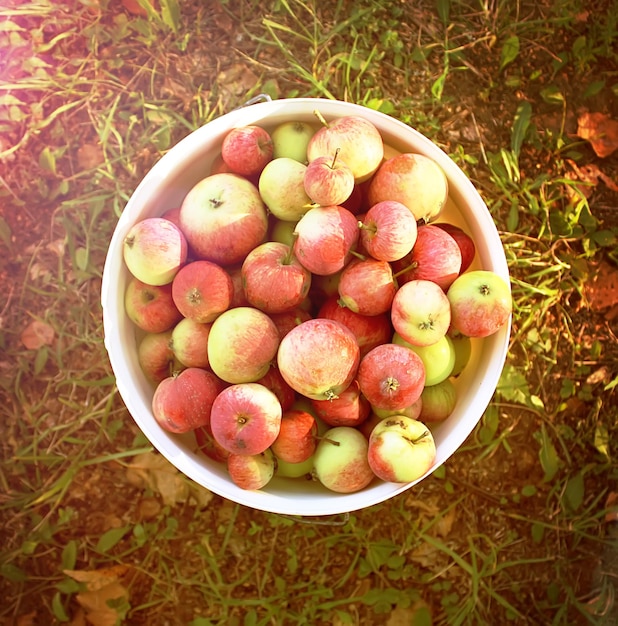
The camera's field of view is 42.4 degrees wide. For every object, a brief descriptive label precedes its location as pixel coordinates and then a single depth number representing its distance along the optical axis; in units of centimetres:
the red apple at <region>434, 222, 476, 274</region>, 60
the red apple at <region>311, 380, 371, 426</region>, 57
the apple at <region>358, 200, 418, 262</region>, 54
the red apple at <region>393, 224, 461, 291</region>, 56
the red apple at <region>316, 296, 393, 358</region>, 57
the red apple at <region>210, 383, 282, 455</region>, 54
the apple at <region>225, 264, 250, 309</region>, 58
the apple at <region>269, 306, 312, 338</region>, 57
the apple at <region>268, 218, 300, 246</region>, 59
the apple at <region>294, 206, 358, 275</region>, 54
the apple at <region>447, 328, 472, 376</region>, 59
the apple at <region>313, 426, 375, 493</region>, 57
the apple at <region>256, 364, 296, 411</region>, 57
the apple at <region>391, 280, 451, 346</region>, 54
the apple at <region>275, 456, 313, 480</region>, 60
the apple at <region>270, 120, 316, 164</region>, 60
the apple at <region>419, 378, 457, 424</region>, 59
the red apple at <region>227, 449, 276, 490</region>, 56
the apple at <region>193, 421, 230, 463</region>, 60
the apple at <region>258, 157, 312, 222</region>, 57
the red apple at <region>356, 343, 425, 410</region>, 54
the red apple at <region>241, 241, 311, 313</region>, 55
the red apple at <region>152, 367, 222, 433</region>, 56
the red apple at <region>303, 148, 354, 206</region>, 54
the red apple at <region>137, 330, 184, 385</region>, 60
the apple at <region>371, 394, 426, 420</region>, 57
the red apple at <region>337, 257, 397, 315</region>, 55
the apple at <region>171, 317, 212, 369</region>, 57
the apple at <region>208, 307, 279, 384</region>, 55
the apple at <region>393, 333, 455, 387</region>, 57
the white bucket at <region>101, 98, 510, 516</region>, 57
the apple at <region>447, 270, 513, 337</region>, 55
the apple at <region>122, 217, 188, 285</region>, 56
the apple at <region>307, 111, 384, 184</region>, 57
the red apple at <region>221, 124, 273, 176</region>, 58
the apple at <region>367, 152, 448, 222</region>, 57
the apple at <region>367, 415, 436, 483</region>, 54
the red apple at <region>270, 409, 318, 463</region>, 57
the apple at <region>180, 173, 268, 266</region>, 57
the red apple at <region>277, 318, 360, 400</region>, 53
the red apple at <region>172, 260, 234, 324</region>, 55
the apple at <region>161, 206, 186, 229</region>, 60
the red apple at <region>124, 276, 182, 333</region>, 58
